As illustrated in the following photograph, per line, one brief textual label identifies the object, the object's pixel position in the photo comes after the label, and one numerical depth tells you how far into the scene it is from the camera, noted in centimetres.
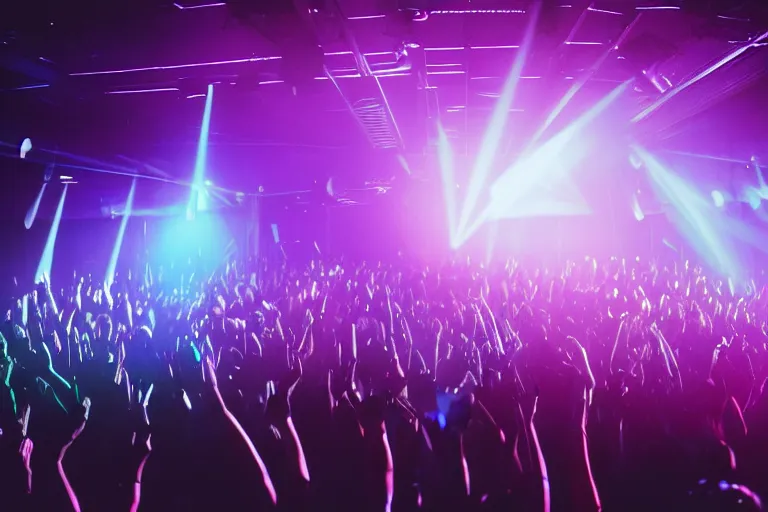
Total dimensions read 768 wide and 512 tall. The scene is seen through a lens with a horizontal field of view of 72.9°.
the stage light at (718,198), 854
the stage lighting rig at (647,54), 498
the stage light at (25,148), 458
